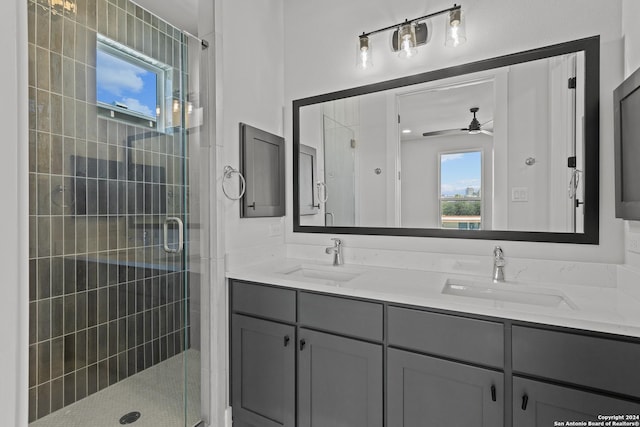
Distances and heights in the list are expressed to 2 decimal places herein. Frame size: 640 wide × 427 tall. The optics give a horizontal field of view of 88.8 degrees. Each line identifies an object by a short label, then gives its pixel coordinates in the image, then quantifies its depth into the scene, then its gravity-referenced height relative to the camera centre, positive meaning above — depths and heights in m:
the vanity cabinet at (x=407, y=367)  1.07 -0.62
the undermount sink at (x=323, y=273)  1.93 -0.39
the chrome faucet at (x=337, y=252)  2.09 -0.27
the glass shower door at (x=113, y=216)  1.38 -0.03
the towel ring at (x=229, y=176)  1.83 +0.18
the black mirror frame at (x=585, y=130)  1.49 +0.36
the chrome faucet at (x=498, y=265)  1.63 -0.28
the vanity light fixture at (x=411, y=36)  1.76 +1.00
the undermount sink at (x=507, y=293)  1.45 -0.40
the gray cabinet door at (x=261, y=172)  1.96 +0.25
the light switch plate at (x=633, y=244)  1.30 -0.15
